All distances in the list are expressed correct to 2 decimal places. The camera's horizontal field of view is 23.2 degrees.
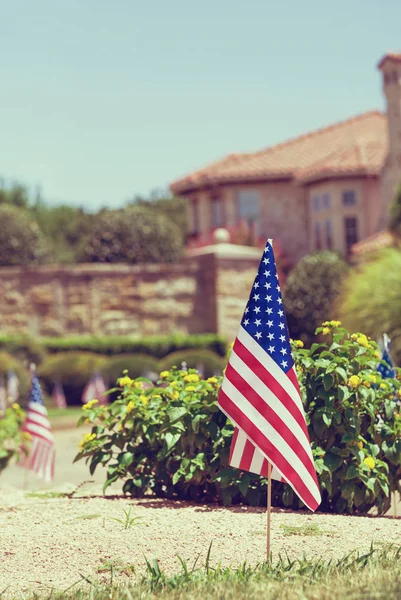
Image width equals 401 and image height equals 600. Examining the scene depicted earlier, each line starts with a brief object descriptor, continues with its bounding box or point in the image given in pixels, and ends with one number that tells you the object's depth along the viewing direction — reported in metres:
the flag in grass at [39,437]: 10.16
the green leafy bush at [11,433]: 9.63
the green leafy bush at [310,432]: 6.50
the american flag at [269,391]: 5.22
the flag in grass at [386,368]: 8.95
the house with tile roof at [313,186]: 29.17
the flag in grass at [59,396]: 20.23
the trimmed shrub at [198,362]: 20.72
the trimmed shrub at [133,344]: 21.81
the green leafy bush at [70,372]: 20.84
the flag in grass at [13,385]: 18.27
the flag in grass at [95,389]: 17.59
